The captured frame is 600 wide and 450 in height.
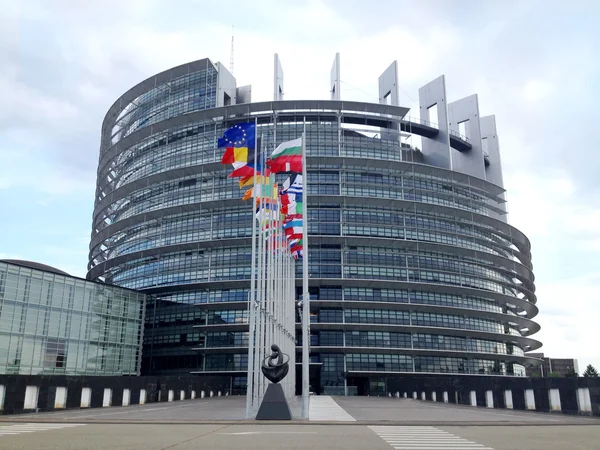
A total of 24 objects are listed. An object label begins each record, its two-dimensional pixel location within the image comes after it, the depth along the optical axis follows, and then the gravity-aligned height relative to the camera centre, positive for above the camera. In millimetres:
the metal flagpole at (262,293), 31488 +4450
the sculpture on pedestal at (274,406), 25016 -1514
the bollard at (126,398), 38888 -1810
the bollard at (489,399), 39094 -1843
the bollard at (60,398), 31370 -1471
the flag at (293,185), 34453 +11612
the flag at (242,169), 31898 +11575
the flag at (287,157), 31844 +12269
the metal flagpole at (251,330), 27000 +2179
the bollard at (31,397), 29184 -1326
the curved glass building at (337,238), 80625 +21022
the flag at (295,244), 40456 +9313
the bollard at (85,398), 33659 -1575
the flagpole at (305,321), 26766 +2684
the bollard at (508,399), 35812 -1682
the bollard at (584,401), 27781 -1401
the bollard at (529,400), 32825 -1593
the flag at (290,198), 35041 +10943
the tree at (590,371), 129375 +435
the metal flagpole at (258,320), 30434 +2789
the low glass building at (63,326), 53500 +4941
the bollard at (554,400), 30075 -1459
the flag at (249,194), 34712 +10990
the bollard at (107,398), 36062 -1699
